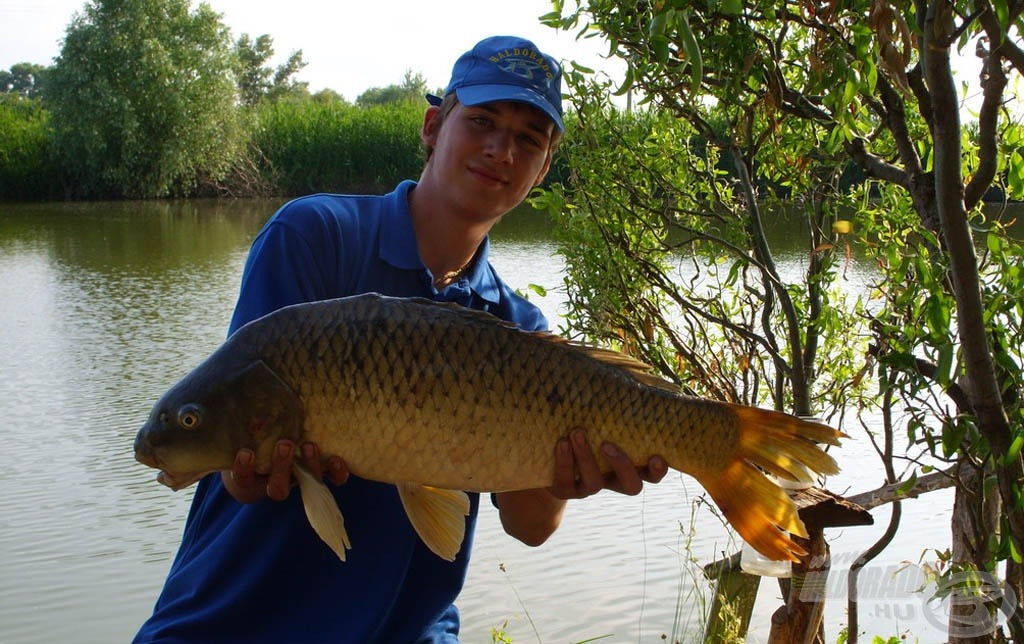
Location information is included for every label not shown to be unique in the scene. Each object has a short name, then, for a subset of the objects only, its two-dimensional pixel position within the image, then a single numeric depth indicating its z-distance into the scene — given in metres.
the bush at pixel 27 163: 26.80
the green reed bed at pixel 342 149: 27.80
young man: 1.70
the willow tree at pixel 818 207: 1.76
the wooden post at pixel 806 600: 2.60
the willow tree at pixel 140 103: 27.64
